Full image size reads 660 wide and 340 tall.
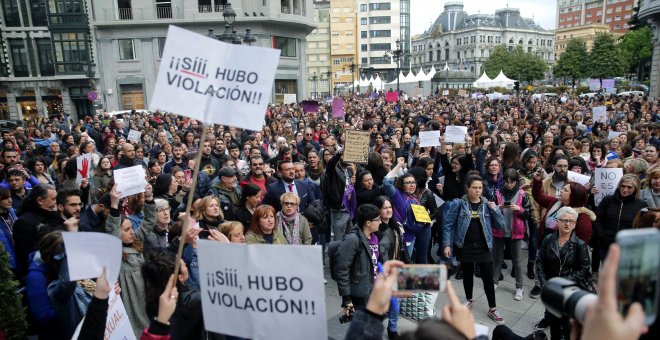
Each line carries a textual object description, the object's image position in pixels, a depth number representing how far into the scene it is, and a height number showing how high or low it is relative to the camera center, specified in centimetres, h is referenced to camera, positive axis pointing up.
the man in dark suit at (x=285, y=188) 645 -148
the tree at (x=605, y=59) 5956 +296
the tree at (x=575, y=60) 6316 +306
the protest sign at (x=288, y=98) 2368 -43
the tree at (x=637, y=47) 6268 +468
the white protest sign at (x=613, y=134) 990 -125
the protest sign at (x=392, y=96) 2605 -54
